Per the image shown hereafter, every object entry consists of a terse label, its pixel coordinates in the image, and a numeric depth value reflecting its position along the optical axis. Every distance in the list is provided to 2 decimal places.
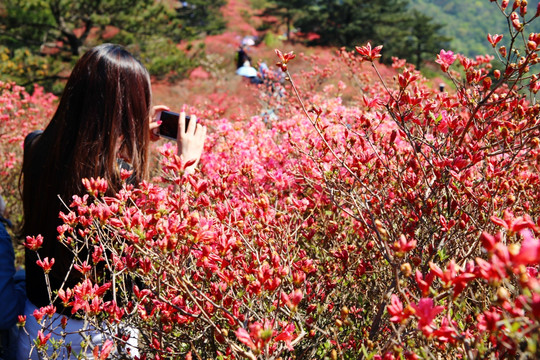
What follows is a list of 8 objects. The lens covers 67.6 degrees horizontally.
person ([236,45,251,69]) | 11.65
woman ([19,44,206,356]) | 1.74
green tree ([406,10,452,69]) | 21.19
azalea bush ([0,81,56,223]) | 4.61
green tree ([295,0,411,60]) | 20.11
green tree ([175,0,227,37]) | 21.98
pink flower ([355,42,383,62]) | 1.55
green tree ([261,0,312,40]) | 22.42
